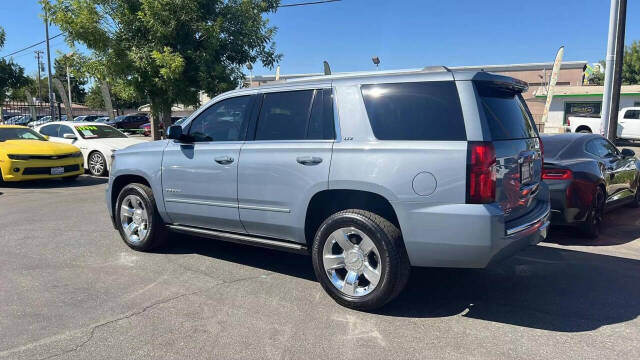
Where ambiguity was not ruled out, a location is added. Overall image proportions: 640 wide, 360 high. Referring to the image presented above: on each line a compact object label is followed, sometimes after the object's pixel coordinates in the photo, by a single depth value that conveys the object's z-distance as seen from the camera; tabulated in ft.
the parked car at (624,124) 80.64
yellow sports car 32.86
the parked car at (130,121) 130.31
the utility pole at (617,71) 32.12
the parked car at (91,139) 39.24
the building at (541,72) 152.87
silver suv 11.38
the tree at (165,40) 41.09
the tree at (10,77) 85.30
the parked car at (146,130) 114.93
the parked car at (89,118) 138.10
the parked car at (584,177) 18.81
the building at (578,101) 101.04
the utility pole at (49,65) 102.74
